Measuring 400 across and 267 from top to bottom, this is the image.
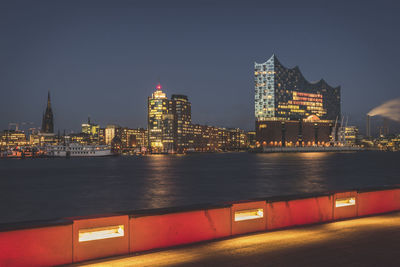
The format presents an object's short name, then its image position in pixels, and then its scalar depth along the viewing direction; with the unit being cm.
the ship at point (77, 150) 19088
